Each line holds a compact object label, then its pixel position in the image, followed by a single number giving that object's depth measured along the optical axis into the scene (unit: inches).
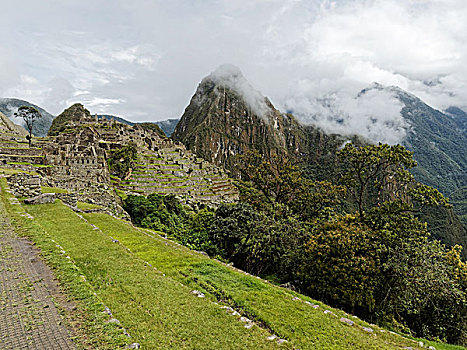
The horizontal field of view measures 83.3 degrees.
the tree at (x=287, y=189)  1187.1
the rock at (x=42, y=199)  626.8
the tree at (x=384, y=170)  729.0
